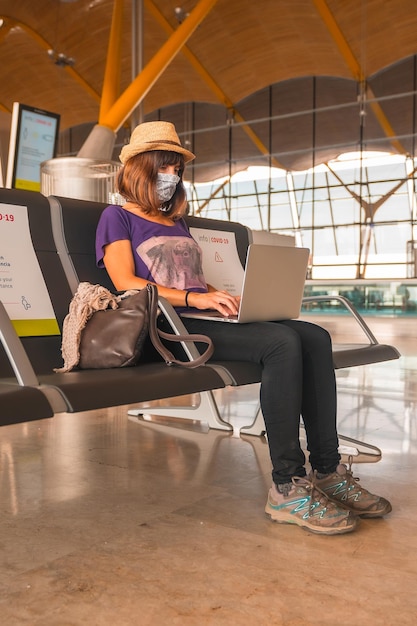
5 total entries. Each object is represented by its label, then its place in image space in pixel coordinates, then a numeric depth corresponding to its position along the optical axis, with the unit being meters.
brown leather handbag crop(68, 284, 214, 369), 2.04
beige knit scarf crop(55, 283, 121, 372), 2.07
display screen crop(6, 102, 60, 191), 4.18
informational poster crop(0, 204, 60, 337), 2.39
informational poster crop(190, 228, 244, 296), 3.28
